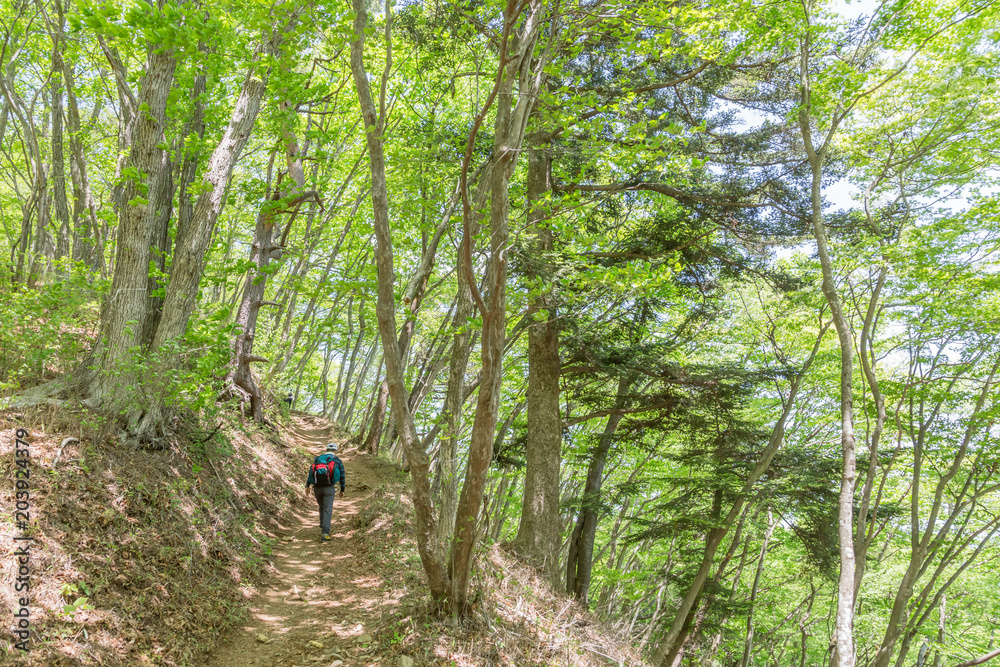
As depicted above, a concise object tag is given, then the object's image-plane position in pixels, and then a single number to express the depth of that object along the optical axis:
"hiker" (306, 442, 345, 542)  8.18
